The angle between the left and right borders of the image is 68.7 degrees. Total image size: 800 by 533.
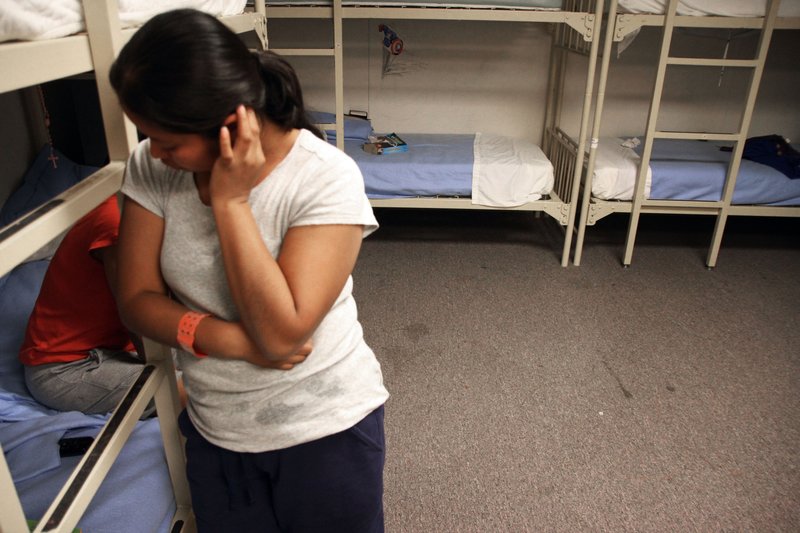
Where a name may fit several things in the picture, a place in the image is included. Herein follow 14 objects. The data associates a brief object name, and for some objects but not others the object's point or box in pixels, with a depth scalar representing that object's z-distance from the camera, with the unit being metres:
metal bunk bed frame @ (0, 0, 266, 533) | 0.71
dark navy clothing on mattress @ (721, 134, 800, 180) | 3.03
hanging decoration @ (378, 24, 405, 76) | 3.49
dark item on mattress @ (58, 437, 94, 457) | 1.27
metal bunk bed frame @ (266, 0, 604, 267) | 2.76
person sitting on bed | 1.38
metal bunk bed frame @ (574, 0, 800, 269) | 2.71
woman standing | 0.72
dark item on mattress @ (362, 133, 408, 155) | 3.21
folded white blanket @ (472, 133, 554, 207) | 3.00
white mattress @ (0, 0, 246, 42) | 0.71
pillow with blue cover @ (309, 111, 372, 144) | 3.44
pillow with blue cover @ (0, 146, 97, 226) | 2.08
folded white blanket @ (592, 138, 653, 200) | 2.98
